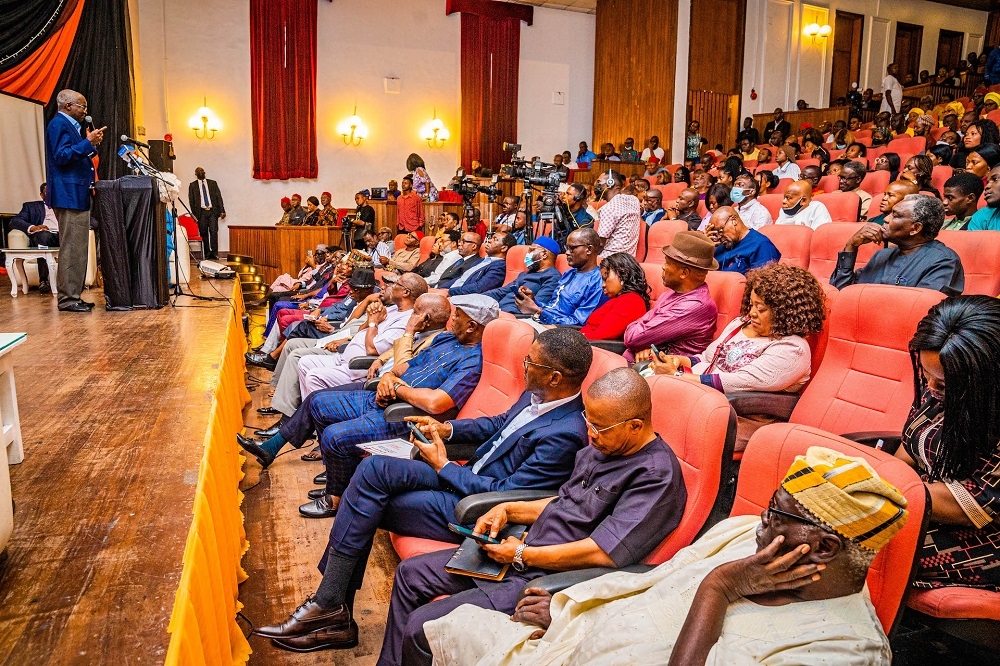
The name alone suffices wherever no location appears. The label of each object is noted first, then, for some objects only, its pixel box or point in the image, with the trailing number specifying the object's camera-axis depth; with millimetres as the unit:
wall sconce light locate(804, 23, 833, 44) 12148
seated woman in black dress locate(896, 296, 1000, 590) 1414
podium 4477
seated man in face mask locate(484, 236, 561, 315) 4395
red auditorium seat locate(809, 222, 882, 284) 3656
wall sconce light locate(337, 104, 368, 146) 11633
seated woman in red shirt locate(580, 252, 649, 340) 3248
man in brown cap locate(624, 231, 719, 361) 2844
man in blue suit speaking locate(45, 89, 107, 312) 4258
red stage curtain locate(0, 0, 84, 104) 5730
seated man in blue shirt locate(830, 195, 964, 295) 2750
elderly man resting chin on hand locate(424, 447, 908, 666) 1103
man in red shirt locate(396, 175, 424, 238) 9336
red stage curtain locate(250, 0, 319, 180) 10852
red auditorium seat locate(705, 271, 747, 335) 2895
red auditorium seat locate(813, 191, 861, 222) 4824
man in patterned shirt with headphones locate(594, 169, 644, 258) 4559
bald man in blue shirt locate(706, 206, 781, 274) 3760
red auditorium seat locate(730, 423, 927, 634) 1247
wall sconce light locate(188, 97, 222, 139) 10695
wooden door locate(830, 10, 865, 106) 12656
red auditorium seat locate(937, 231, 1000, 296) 2926
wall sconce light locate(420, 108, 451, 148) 12148
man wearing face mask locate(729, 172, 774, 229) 5113
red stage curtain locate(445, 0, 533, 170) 12047
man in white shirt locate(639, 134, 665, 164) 11008
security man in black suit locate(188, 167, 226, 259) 10227
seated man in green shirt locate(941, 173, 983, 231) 3697
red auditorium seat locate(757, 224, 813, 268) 3945
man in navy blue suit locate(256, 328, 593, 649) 2014
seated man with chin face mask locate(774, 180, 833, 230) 4637
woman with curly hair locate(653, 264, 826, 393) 2348
